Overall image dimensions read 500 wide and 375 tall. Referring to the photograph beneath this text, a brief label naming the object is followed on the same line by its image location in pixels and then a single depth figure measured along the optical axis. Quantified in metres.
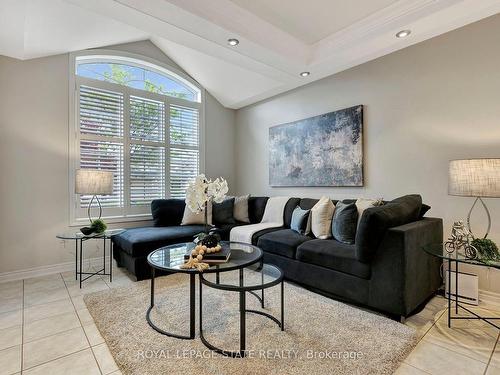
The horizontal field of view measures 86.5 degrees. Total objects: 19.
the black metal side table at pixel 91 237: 2.98
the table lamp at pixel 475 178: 2.00
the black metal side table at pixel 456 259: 1.90
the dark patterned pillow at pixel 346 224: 2.65
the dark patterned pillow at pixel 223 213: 4.14
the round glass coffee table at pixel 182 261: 1.91
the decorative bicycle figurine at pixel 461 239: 2.08
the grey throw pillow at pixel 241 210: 4.24
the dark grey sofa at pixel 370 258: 2.08
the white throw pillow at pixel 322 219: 2.99
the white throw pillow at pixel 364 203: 2.76
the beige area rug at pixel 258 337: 1.61
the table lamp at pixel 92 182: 3.08
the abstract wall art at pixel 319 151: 3.41
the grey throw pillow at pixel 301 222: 3.21
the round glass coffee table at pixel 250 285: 1.71
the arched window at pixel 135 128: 3.67
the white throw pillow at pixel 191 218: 3.98
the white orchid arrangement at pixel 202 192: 2.34
